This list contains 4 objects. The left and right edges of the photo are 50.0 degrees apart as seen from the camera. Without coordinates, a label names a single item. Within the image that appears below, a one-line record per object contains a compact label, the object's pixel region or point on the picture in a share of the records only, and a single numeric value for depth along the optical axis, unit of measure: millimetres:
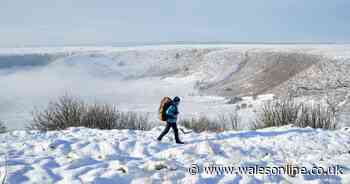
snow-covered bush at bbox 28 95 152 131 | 17250
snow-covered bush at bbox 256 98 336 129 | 15805
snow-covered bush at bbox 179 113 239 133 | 18877
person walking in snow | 11023
